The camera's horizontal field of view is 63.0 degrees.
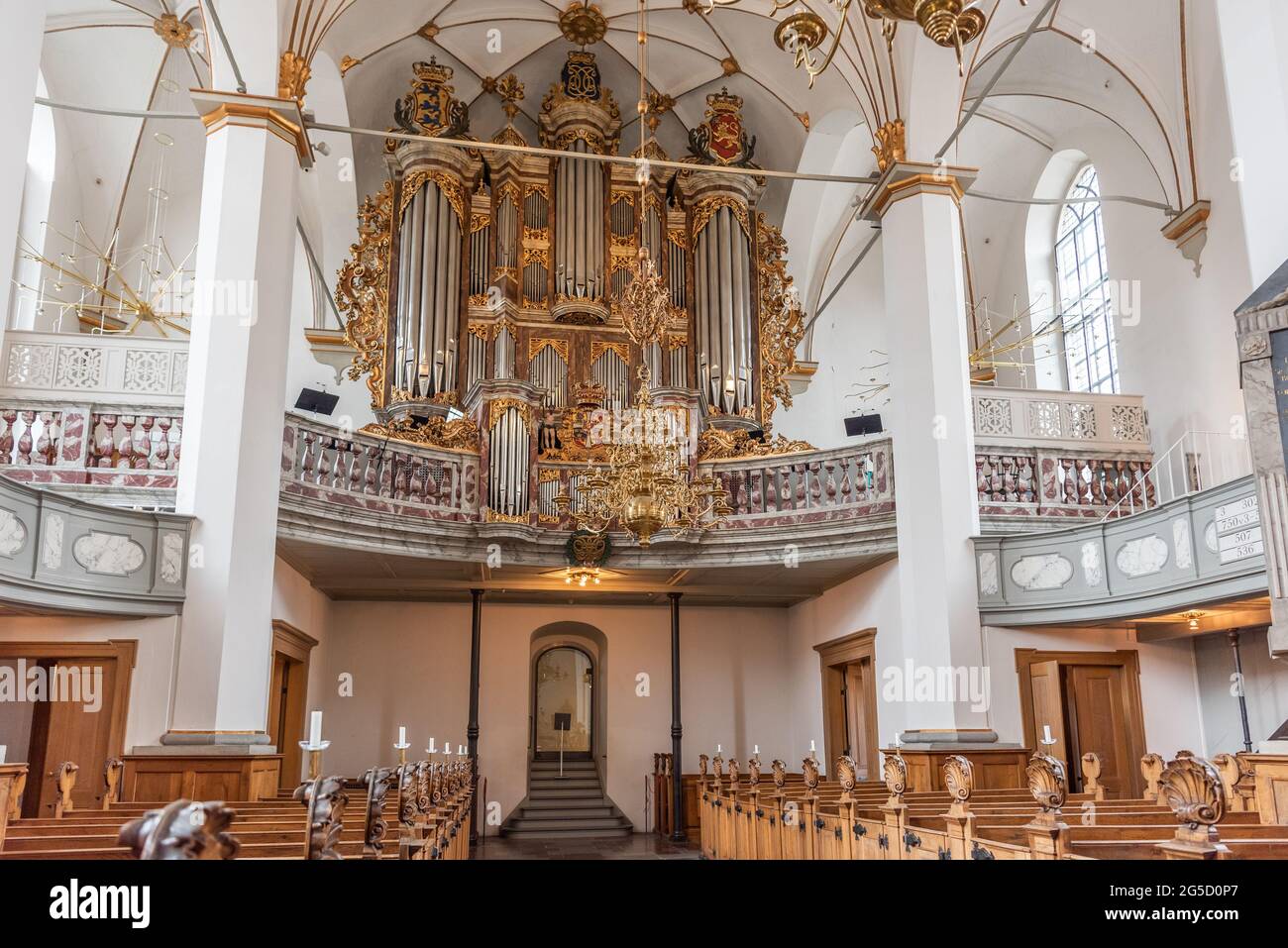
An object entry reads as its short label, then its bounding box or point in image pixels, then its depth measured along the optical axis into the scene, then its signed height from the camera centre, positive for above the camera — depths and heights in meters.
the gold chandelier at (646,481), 9.57 +2.22
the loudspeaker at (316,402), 12.84 +3.89
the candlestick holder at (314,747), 4.30 -0.08
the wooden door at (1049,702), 10.45 +0.19
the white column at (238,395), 8.55 +2.80
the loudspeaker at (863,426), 13.90 +3.84
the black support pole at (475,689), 13.59 +0.45
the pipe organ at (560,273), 13.64 +6.06
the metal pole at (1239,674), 10.17 +0.46
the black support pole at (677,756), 13.79 -0.42
